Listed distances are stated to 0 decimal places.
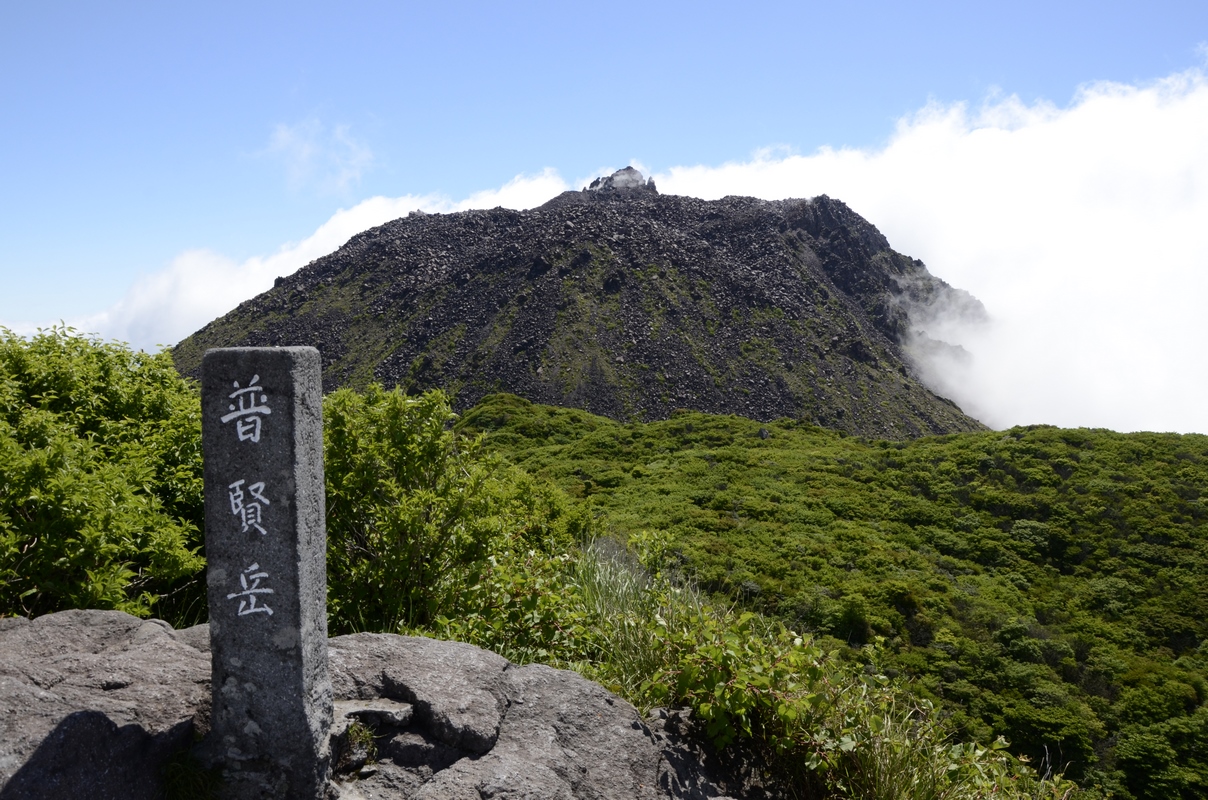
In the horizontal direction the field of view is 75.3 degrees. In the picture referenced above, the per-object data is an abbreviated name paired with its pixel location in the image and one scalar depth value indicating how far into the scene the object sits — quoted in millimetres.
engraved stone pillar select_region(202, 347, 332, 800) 3443
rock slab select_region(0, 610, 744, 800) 3232
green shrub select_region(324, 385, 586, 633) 5730
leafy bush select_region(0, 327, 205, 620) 4531
